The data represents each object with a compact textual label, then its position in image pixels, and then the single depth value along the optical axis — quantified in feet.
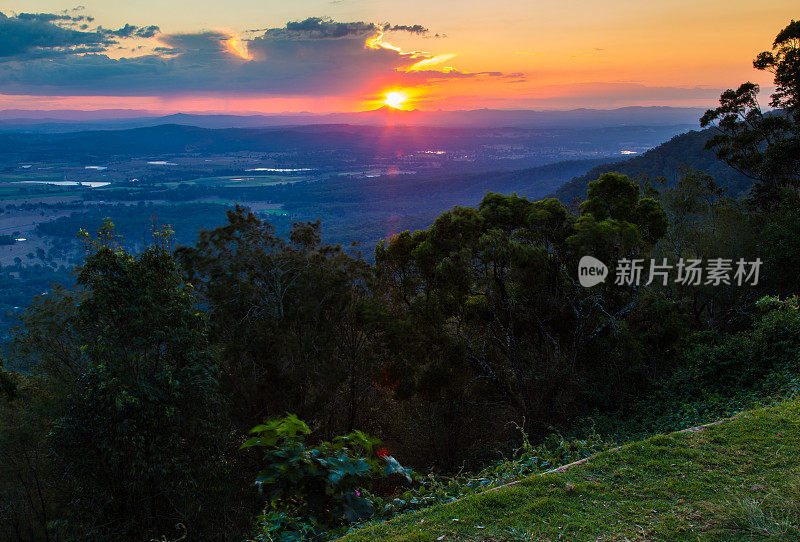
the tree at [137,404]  23.45
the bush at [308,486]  16.30
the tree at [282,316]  41.86
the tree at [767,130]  56.03
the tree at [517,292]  37.32
